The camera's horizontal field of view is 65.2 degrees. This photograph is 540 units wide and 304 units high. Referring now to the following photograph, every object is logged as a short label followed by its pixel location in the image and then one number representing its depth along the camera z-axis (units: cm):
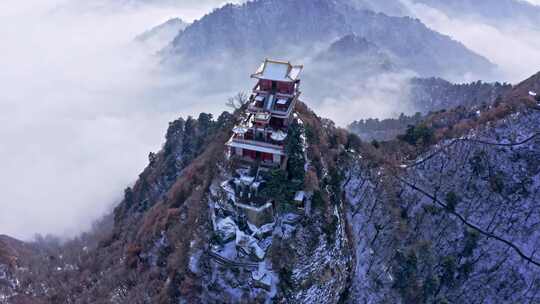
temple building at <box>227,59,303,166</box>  6800
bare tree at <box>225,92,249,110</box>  8381
